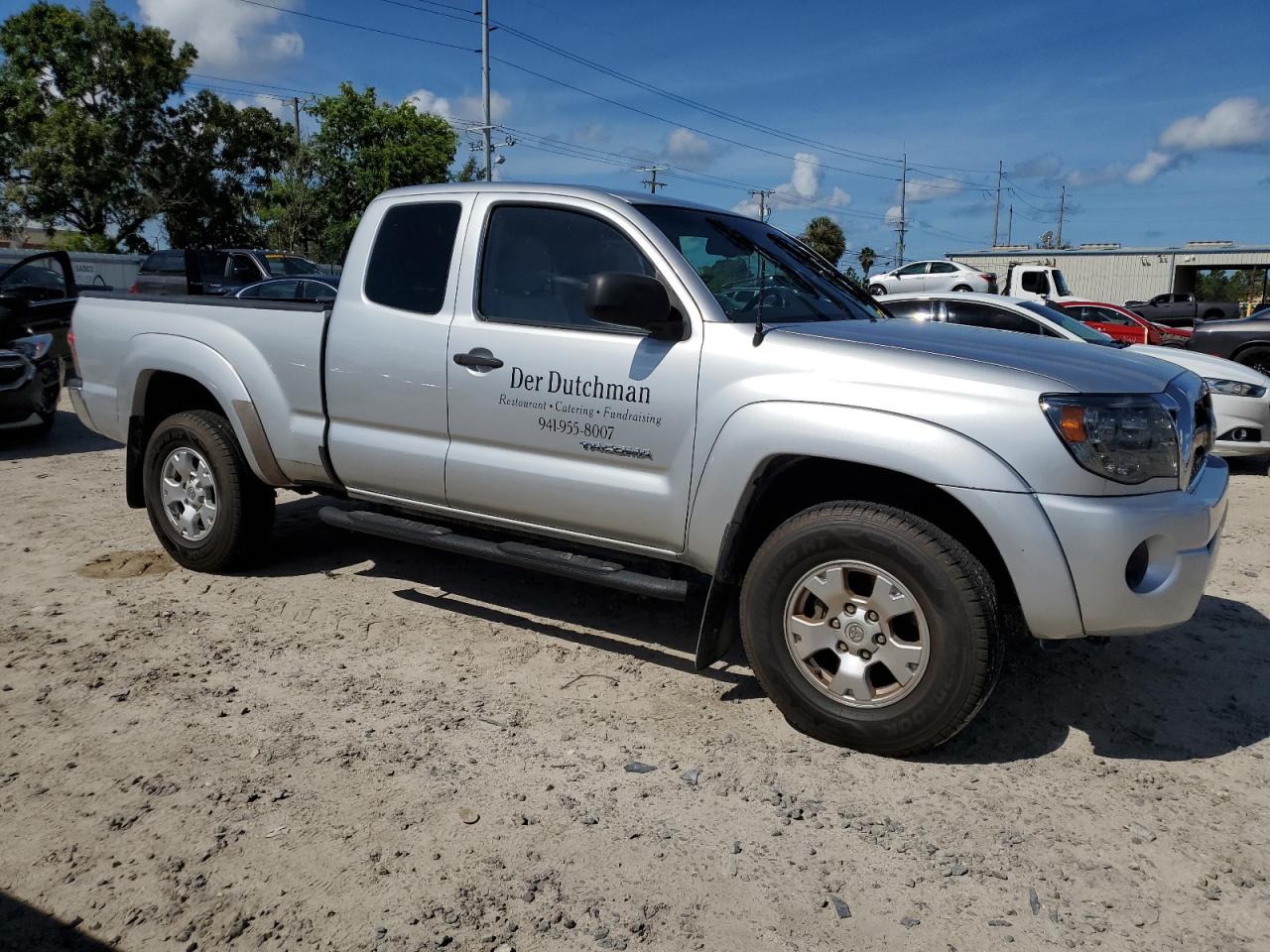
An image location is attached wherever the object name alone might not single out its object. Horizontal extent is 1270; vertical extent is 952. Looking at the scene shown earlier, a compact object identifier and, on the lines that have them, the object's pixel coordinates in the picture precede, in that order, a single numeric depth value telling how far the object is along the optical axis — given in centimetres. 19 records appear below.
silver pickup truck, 316
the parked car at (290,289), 1431
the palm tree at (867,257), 6154
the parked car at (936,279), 2753
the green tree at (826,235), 5306
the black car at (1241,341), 1156
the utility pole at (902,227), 6893
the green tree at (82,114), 3438
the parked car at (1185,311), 3434
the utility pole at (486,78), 3319
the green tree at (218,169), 3709
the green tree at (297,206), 3566
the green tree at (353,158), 3612
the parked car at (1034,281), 2786
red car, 1903
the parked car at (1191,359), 855
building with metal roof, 4934
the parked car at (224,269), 1845
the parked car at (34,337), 931
